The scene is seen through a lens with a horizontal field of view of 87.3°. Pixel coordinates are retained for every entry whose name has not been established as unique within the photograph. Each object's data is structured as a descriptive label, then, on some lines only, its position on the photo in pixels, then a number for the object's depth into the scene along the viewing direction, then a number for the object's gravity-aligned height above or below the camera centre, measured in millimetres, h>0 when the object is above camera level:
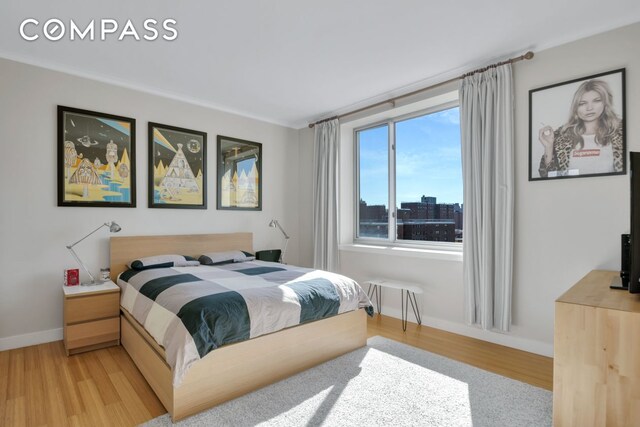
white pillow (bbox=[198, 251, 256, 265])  3768 -514
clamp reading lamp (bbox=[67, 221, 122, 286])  3131 -321
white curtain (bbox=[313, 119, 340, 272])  4496 +231
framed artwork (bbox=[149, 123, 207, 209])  3740 +531
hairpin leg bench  3537 -893
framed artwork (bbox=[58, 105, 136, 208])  3180 +540
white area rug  1895 -1175
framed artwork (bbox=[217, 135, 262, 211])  4328 +522
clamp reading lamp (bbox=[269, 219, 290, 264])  4541 -302
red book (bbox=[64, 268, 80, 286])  3084 -590
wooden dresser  1396 -654
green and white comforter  1941 -626
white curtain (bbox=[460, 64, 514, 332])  2920 +165
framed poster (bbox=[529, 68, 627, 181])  2465 +661
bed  1948 -1002
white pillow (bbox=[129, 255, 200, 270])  3318 -502
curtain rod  2873 +1318
